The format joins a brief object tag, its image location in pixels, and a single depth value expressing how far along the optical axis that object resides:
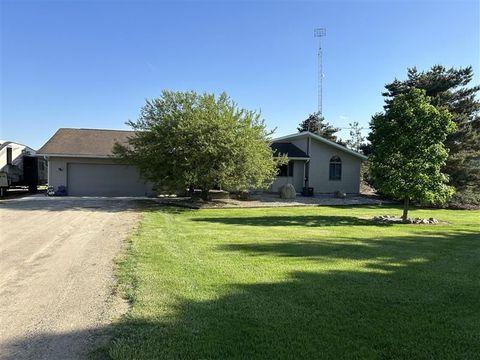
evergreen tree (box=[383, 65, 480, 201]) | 22.95
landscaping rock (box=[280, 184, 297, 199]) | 24.50
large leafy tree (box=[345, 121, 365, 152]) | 54.28
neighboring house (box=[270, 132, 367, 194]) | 27.44
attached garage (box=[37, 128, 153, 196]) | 24.19
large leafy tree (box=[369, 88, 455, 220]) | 14.40
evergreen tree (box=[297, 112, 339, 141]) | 51.91
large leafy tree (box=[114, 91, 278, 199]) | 18.17
